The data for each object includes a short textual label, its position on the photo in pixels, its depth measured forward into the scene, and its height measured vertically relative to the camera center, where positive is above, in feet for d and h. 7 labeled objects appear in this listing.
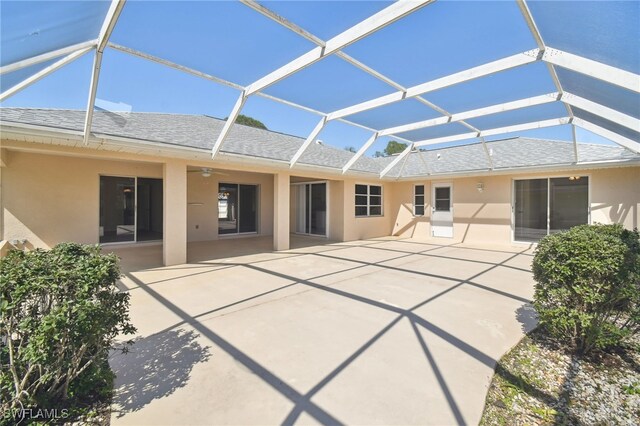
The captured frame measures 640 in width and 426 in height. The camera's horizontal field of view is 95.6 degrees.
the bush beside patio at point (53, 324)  6.21 -2.60
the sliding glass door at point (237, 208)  42.63 +0.12
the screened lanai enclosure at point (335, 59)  11.19 +7.94
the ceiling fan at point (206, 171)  32.68 +4.69
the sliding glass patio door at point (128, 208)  33.99 +0.03
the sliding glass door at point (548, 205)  33.22 +0.62
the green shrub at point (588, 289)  9.98 -2.80
